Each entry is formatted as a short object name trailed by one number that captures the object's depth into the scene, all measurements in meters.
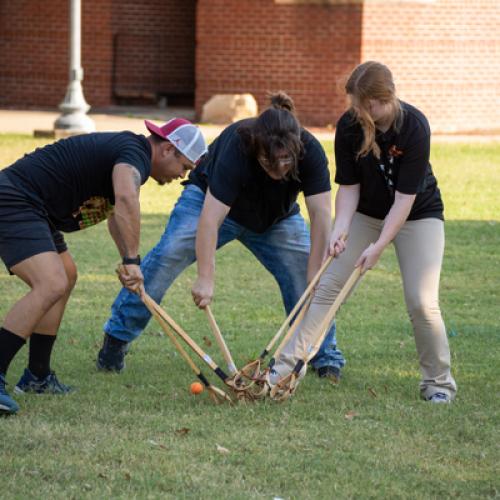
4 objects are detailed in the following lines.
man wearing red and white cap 11.87
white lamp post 36.31
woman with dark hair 12.06
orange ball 12.91
